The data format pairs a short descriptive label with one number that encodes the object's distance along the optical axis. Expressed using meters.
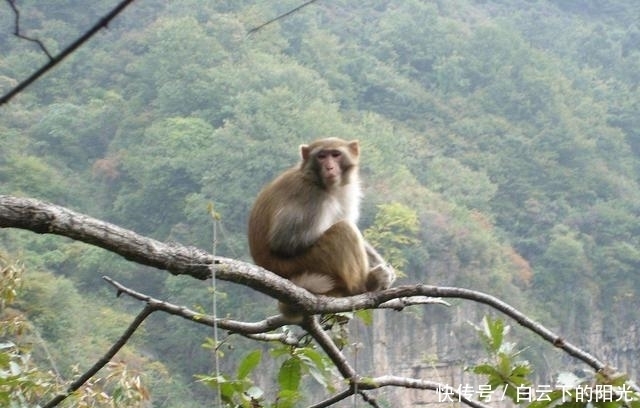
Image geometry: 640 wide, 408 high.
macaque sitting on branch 3.95
